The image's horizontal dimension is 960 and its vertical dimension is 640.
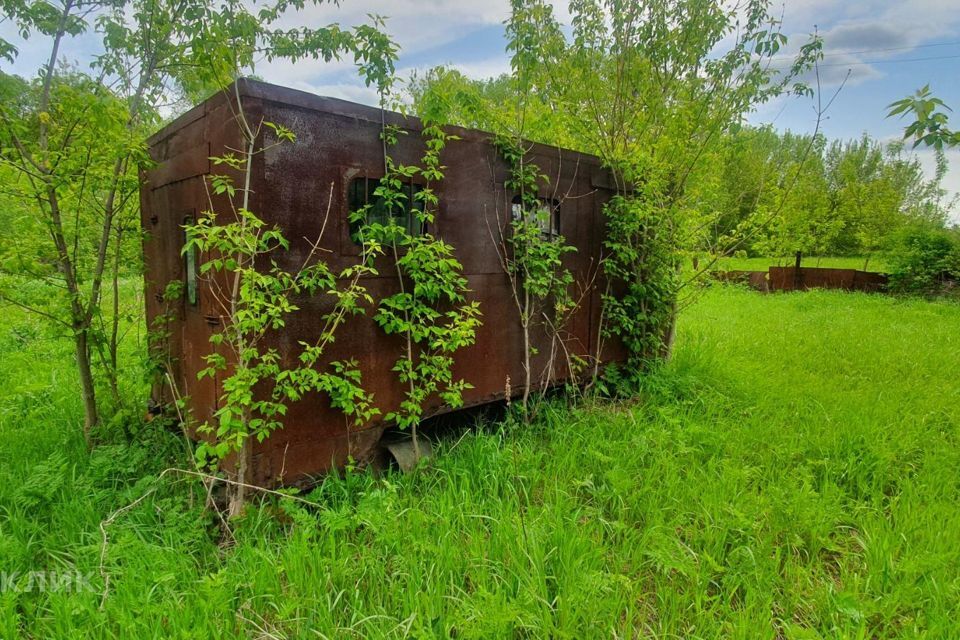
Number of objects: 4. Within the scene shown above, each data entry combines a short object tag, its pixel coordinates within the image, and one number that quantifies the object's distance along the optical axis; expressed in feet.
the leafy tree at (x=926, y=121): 6.07
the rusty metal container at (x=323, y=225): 9.38
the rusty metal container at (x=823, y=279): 50.85
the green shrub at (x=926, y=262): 45.44
